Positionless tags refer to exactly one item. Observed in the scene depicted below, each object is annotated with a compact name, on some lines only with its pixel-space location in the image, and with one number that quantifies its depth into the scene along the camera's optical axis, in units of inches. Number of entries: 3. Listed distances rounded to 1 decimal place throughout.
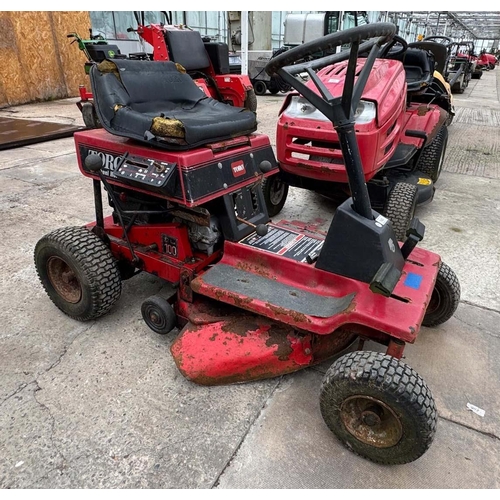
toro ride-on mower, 67.2
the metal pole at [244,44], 360.8
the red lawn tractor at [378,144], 127.4
